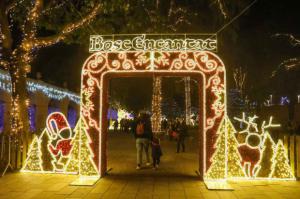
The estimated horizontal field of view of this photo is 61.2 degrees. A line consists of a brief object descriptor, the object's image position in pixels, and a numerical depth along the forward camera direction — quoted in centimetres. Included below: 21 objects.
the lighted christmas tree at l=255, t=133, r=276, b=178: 669
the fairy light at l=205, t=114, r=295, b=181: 644
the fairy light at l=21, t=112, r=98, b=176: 660
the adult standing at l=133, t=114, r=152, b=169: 771
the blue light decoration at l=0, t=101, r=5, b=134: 1216
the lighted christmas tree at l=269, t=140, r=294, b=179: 661
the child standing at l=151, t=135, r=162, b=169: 777
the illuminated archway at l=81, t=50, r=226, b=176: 649
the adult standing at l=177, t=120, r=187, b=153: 1088
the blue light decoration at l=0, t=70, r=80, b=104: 1177
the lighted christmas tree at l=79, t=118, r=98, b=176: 659
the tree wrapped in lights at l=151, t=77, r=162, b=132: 1342
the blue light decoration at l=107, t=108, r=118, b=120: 3381
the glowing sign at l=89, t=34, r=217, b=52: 654
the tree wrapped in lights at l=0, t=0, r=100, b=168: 740
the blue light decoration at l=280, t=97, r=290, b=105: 2290
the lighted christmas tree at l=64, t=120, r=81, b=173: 691
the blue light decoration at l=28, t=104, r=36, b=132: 1513
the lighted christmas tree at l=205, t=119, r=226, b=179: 644
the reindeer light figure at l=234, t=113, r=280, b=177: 664
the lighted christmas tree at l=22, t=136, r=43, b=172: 711
